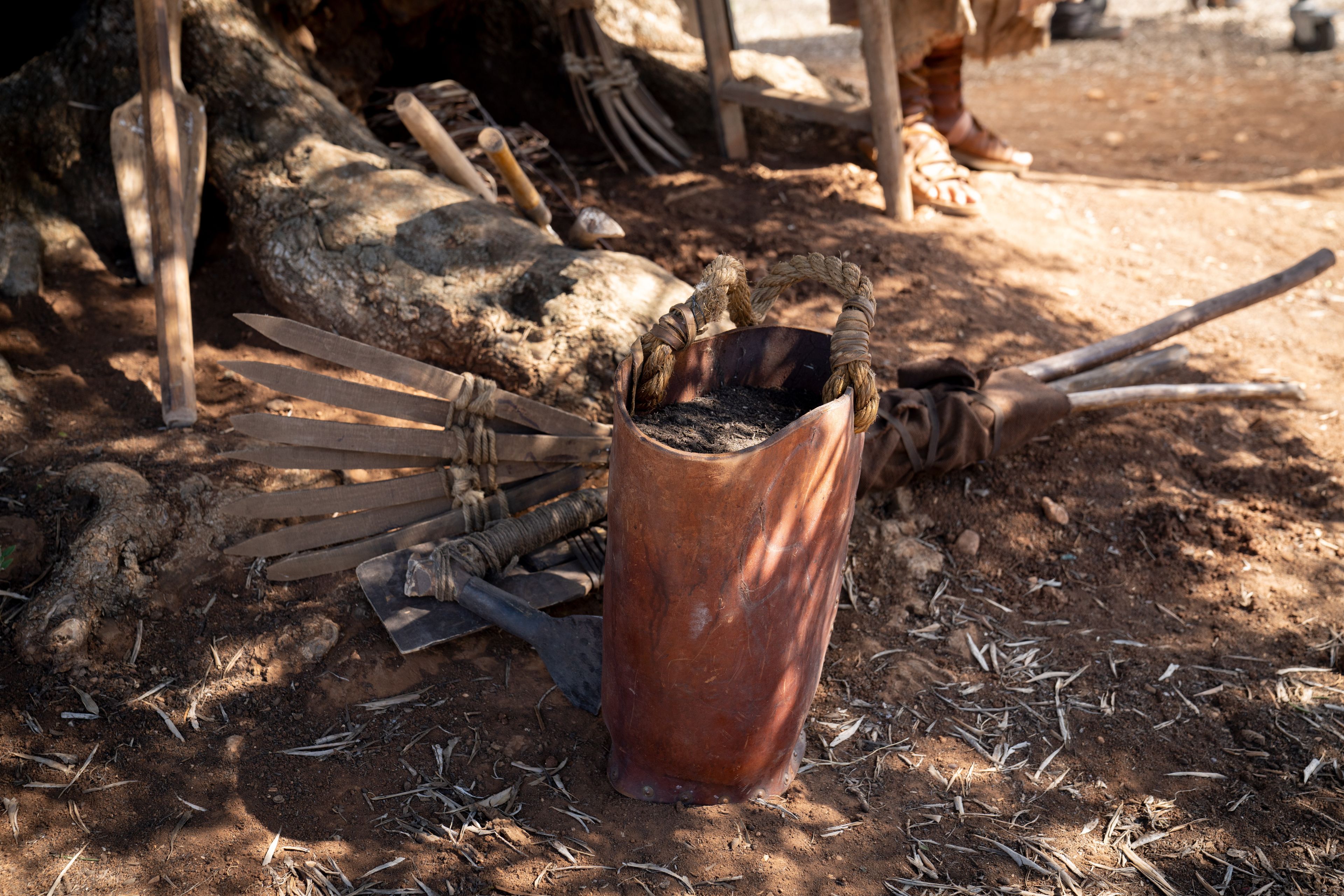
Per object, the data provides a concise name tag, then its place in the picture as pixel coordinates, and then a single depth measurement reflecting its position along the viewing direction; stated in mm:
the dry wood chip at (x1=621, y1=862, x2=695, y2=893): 1822
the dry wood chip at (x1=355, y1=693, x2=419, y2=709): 2197
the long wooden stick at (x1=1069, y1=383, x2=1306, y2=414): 3127
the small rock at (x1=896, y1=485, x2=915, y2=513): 2947
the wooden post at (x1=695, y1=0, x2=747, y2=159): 5031
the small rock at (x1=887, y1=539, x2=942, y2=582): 2758
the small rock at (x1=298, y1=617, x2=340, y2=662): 2301
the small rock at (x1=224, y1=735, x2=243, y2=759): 2064
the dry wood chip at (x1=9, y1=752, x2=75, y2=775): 1973
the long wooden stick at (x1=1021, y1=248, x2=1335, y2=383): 3301
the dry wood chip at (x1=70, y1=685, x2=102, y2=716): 2117
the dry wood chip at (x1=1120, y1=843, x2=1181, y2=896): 1871
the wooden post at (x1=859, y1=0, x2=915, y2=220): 4418
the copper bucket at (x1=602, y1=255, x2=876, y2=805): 1599
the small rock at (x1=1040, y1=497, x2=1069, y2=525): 2951
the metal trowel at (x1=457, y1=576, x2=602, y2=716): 2223
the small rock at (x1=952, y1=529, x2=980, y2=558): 2830
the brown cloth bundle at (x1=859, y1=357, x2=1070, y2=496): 2809
